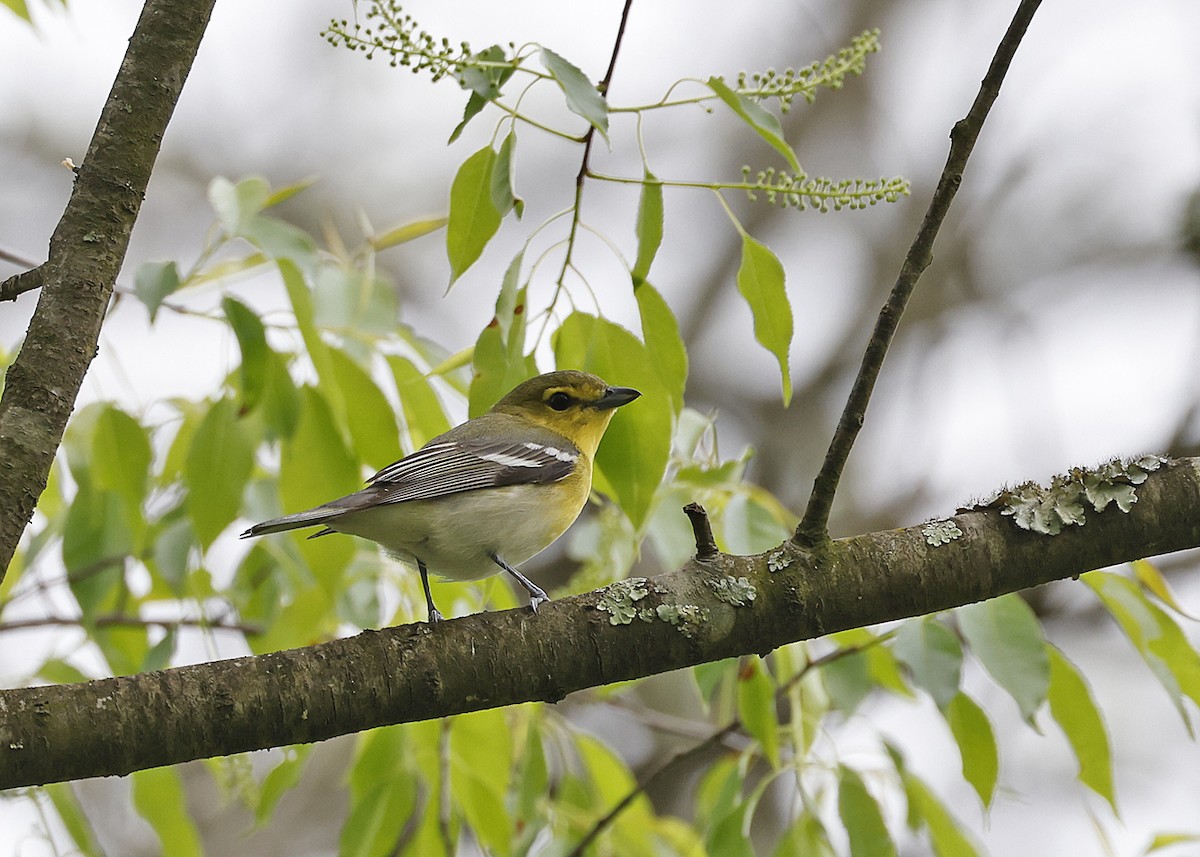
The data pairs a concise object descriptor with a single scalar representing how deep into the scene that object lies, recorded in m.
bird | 5.89
